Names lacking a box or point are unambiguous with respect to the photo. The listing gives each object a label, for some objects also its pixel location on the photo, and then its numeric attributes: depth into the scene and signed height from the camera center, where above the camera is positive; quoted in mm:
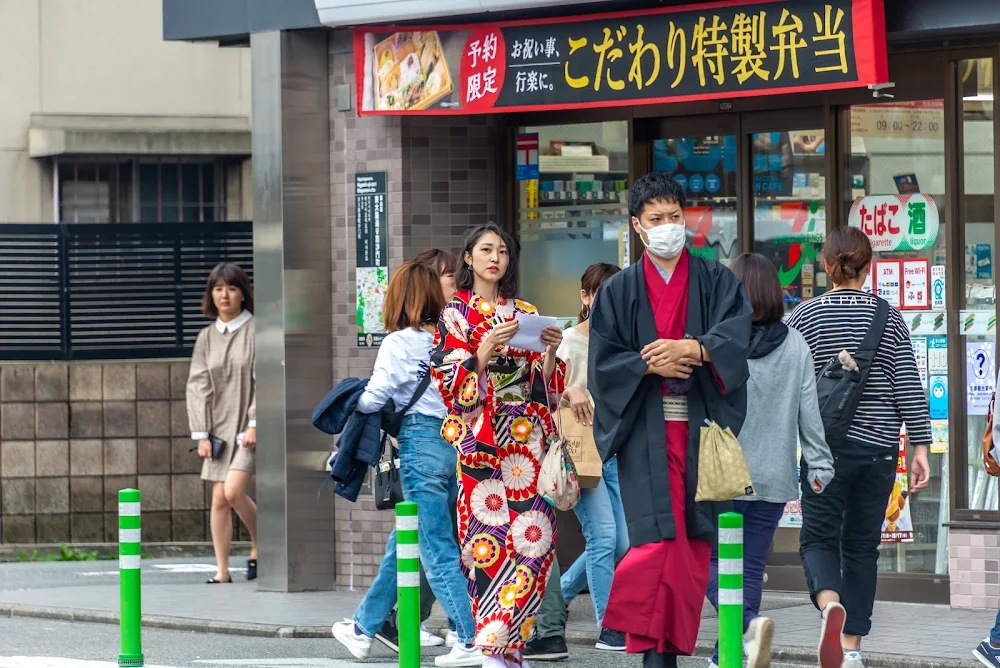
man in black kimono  13578 -255
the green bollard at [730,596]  11984 -892
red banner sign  19703 +1618
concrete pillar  23344 +245
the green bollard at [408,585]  14477 -1009
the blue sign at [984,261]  20250 +366
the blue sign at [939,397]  20547 -403
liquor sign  20672 +624
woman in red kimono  15930 -526
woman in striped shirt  15898 -565
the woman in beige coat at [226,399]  24484 -425
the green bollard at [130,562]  15711 -977
